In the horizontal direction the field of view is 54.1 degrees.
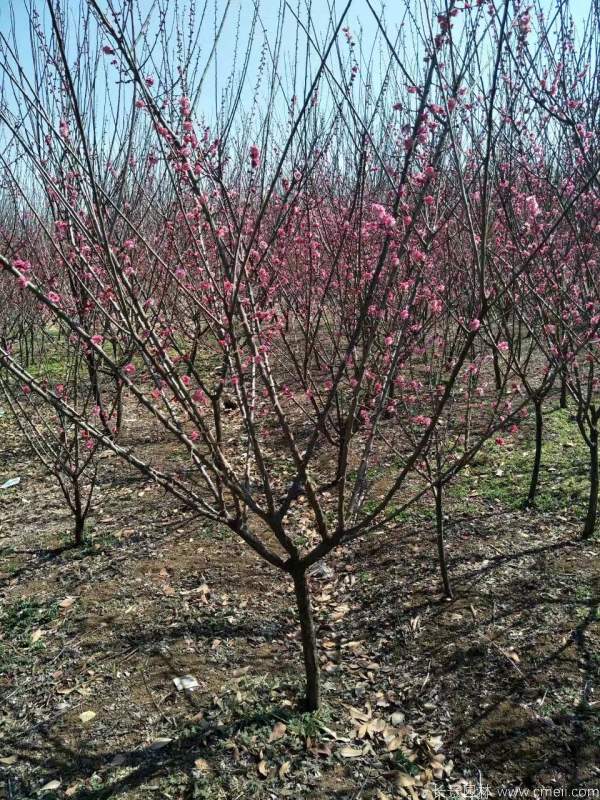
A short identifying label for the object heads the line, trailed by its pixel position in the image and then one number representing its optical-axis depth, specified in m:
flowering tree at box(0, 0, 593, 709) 1.92
